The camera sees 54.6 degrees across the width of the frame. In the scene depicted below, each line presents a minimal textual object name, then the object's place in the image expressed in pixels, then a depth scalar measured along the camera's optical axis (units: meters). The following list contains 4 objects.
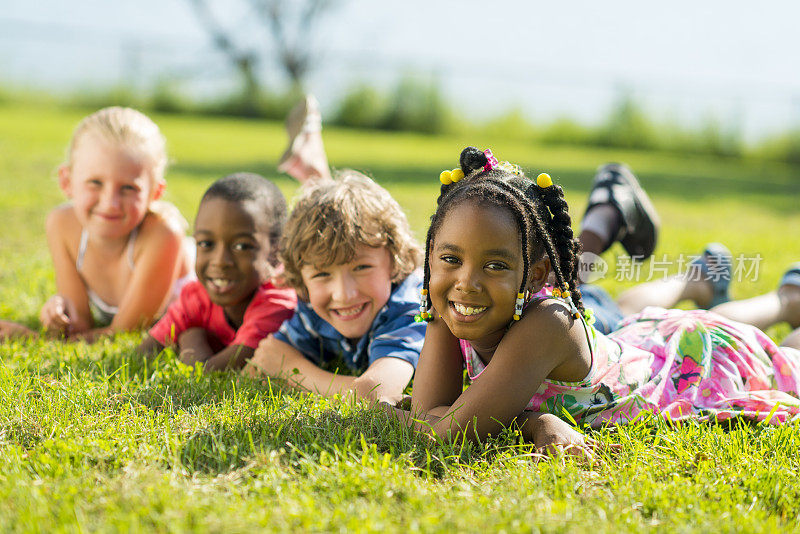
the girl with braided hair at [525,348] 2.77
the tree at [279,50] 33.59
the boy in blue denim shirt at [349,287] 3.61
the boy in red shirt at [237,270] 3.91
